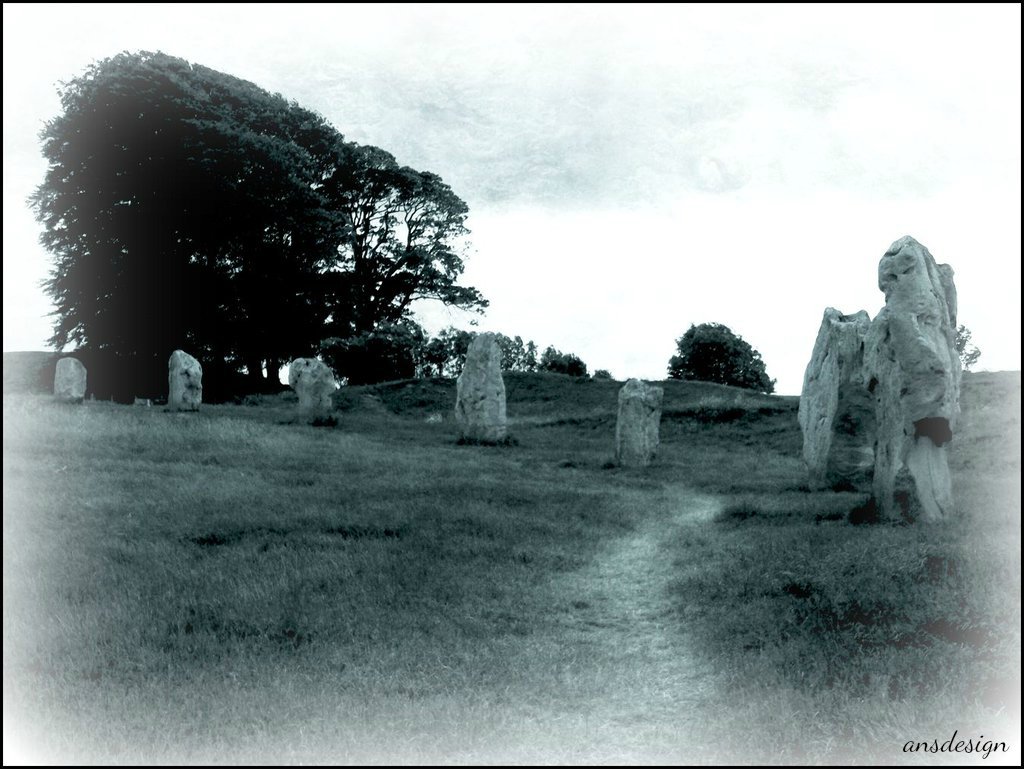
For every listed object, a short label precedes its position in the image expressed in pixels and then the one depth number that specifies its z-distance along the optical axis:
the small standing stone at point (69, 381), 31.81
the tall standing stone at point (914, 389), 13.51
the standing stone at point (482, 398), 27.52
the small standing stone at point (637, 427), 23.83
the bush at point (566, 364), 64.31
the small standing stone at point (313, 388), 30.55
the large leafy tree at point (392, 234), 48.75
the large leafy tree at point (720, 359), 56.38
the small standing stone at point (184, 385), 30.45
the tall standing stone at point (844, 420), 17.50
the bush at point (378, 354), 46.38
